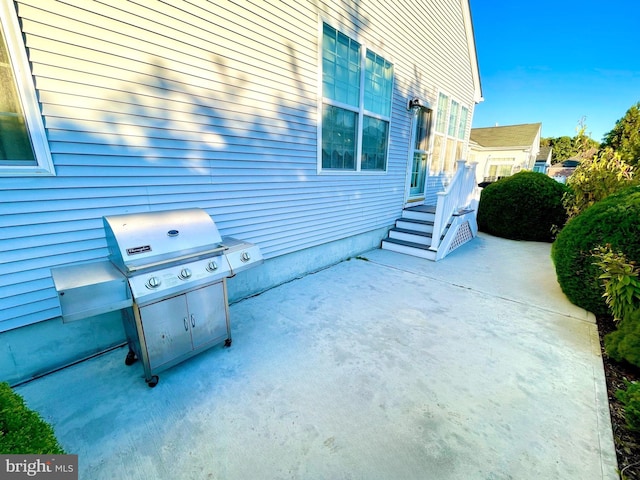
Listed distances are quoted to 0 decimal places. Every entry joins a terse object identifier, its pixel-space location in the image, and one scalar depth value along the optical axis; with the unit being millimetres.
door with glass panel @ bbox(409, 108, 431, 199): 6230
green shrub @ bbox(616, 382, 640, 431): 1592
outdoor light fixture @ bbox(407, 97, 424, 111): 5573
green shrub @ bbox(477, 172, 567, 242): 6191
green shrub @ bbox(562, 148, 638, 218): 4219
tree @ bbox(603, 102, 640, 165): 4797
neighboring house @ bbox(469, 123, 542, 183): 18984
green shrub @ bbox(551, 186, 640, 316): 2713
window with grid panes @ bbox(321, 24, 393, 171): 3975
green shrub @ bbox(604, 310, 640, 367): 2111
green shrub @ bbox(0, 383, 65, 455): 934
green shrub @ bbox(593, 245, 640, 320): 2482
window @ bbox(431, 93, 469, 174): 6934
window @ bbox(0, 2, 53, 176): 1701
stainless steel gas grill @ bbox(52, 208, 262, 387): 1752
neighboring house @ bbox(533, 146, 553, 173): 24419
